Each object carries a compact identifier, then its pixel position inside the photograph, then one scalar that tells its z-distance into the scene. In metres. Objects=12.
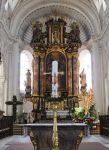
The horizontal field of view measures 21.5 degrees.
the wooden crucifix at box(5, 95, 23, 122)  17.44
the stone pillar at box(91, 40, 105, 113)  19.53
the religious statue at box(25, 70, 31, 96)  20.58
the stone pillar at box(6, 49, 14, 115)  19.42
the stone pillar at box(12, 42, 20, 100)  20.03
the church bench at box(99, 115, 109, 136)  14.33
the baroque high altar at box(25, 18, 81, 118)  20.25
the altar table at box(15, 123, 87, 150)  6.25
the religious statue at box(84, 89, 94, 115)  11.70
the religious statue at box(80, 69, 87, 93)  20.63
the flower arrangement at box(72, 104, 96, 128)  13.48
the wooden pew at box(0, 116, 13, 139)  13.58
